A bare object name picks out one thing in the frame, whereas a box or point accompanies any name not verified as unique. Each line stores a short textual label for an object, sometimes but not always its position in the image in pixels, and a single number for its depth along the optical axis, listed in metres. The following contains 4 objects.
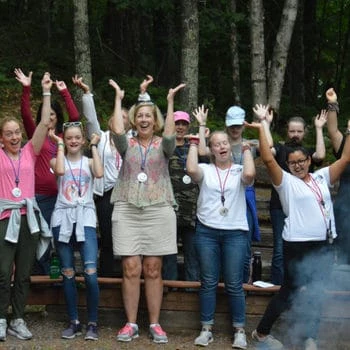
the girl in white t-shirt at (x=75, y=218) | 7.49
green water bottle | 7.96
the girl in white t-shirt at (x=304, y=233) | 7.17
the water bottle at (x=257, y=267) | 8.22
